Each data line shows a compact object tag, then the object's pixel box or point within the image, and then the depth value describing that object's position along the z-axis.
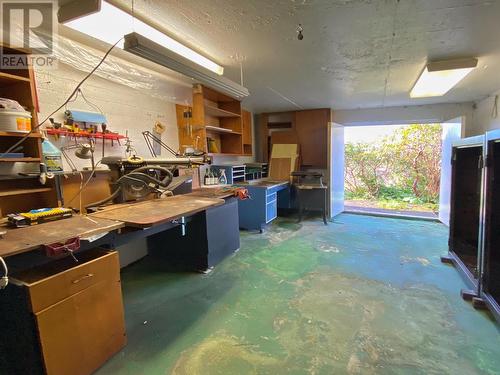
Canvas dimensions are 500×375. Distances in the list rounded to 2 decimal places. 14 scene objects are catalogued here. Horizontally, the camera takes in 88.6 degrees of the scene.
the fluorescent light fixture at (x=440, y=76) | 2.44
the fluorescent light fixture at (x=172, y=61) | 1.50
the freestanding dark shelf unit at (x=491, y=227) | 2.12
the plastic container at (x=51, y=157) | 1.92
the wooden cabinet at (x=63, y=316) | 1.26
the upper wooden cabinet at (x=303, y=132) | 5.22
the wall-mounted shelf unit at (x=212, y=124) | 3.33
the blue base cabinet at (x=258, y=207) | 4.08
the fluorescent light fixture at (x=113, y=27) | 1.61
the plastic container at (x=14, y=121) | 1.64
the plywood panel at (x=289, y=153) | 5.32
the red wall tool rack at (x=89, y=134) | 2.10
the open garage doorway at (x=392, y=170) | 6.28
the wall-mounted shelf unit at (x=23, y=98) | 1.74
